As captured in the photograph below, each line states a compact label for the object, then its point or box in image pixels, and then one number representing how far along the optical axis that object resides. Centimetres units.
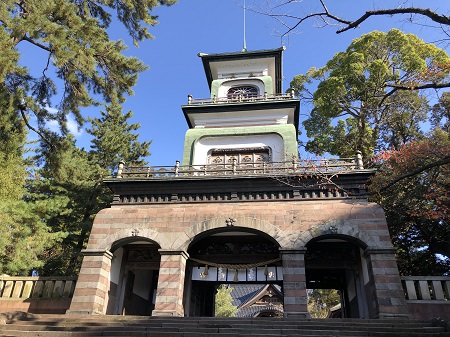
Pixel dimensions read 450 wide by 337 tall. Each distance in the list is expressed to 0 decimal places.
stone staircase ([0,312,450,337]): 870
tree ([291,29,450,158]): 2020
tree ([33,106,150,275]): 1912
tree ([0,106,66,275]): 1115
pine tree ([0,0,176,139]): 996
